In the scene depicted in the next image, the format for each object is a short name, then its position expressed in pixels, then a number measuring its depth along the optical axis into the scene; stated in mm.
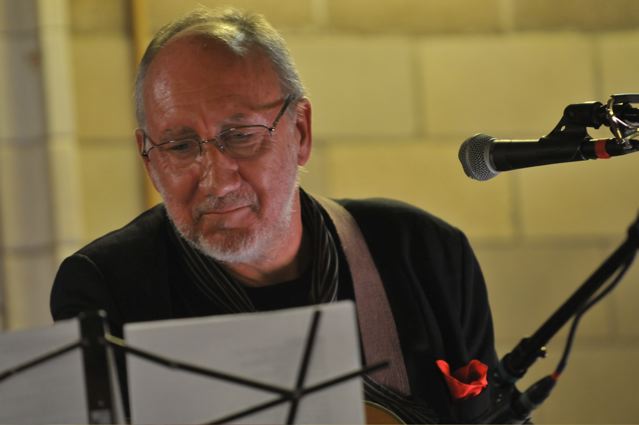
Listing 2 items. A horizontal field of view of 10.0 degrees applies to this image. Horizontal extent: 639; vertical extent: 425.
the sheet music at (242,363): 2979
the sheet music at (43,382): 2987
